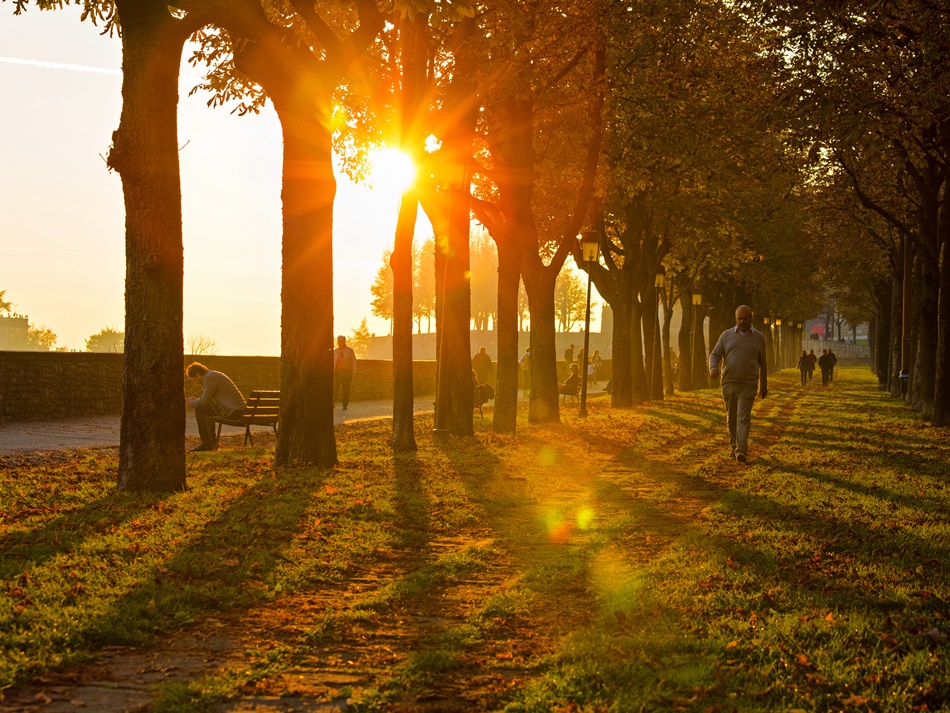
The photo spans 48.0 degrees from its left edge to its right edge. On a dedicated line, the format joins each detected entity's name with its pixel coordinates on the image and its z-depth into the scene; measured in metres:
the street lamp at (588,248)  26.60
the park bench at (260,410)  17.06
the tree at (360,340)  114.75
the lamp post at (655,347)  35.47
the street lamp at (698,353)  47.89
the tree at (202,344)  147.15
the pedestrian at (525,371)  48.59
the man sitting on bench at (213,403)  16.75
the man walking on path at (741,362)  14.74
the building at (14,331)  146.62
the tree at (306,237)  13.03
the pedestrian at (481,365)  32.78
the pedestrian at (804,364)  57.91
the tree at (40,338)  150.62
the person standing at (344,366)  29.30
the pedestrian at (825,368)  57.59
